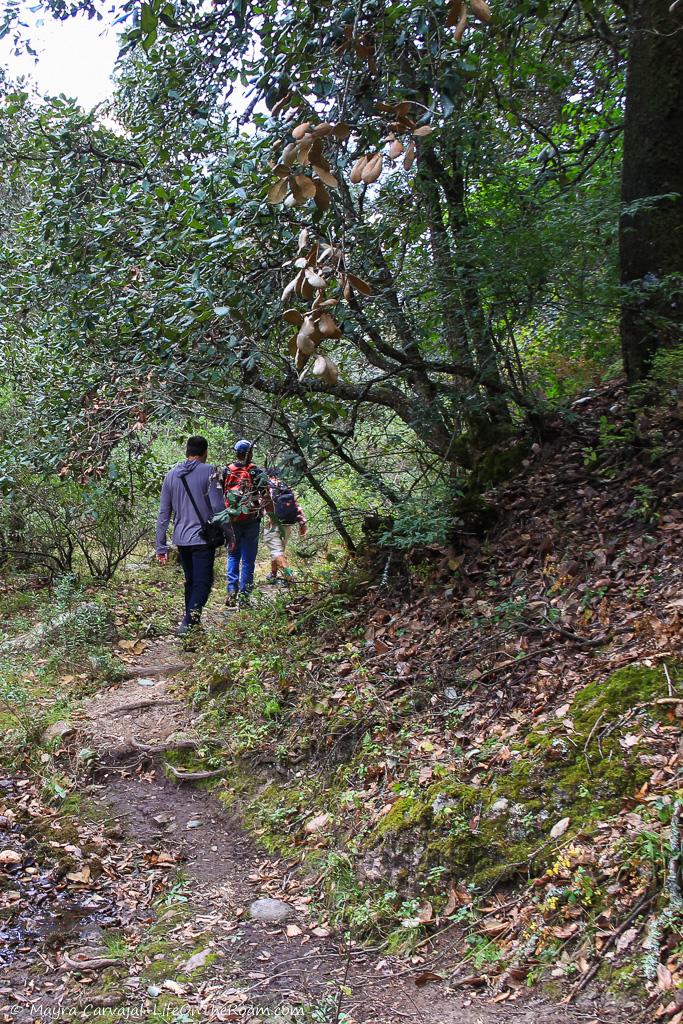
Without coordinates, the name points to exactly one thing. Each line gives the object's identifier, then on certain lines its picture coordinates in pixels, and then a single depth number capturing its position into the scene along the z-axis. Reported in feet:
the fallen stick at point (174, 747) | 22.22
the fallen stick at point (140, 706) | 24.58
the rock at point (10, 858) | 17.23
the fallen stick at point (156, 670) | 27.78
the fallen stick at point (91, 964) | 14.23
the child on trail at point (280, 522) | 23.48
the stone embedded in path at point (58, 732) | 22.71
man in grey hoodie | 27.91
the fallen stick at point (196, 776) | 21.09
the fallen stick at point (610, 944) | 10.71
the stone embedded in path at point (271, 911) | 15.47
